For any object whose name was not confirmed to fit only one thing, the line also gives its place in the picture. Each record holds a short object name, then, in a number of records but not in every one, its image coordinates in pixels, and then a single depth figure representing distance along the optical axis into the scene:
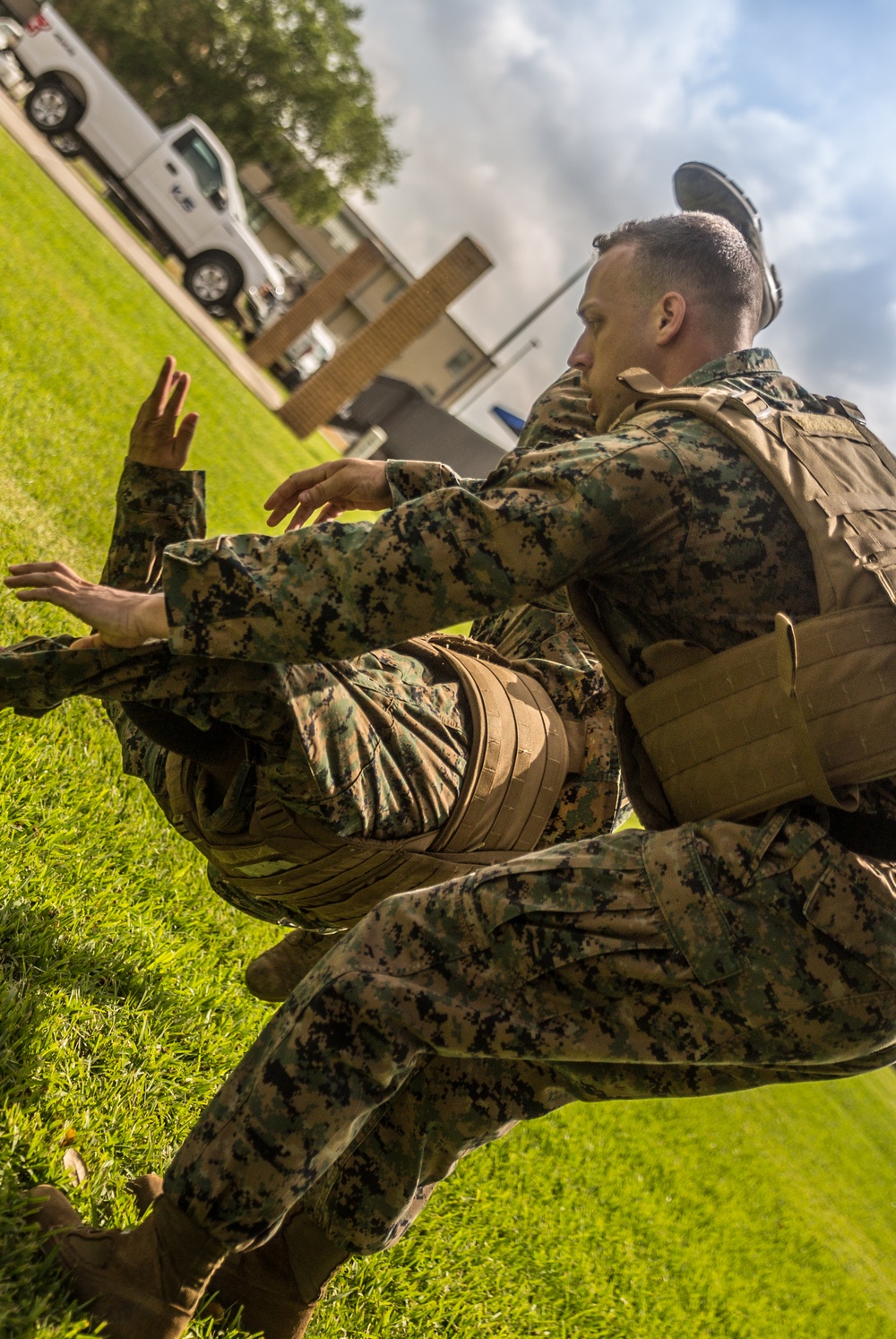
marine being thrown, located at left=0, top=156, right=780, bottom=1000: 2.27
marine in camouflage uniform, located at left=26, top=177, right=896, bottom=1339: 1.97
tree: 40.91
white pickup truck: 21.22
